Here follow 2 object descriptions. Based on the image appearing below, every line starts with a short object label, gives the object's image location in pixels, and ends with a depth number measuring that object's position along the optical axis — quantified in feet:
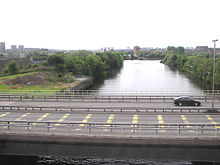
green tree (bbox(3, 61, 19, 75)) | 280.51
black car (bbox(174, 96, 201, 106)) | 101.14
